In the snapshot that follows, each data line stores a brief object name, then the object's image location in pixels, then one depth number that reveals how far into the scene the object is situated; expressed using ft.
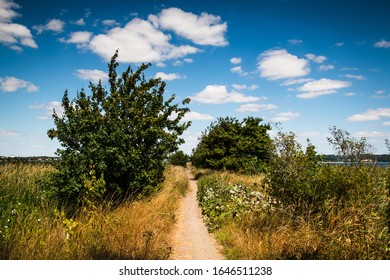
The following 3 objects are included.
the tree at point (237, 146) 70.23
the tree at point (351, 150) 22.03
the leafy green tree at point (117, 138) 24.85
